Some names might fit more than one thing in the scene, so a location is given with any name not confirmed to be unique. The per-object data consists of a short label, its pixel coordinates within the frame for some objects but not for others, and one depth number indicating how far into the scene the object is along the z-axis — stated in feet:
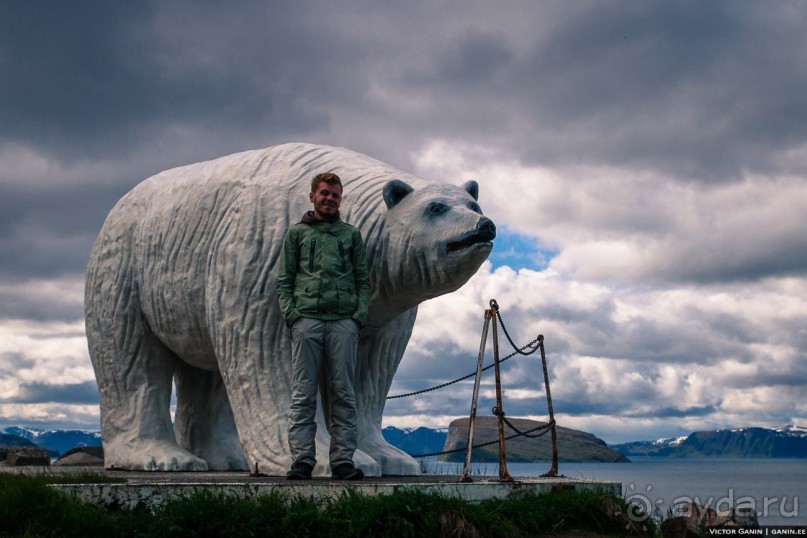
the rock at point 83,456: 47.31
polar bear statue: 25.63
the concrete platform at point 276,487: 19.42
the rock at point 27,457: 38.93
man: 23.00
